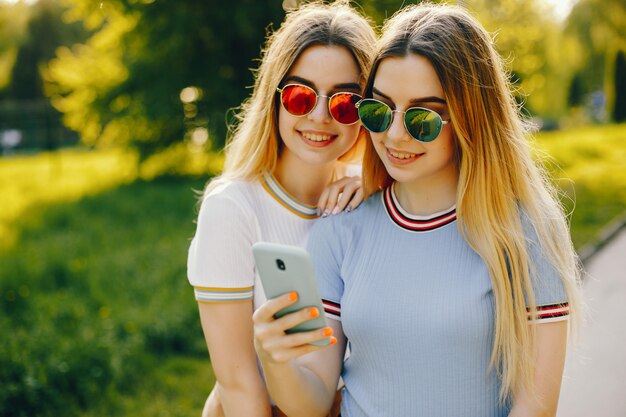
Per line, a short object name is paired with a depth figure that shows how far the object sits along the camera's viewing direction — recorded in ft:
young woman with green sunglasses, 5.90
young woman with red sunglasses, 7.00
